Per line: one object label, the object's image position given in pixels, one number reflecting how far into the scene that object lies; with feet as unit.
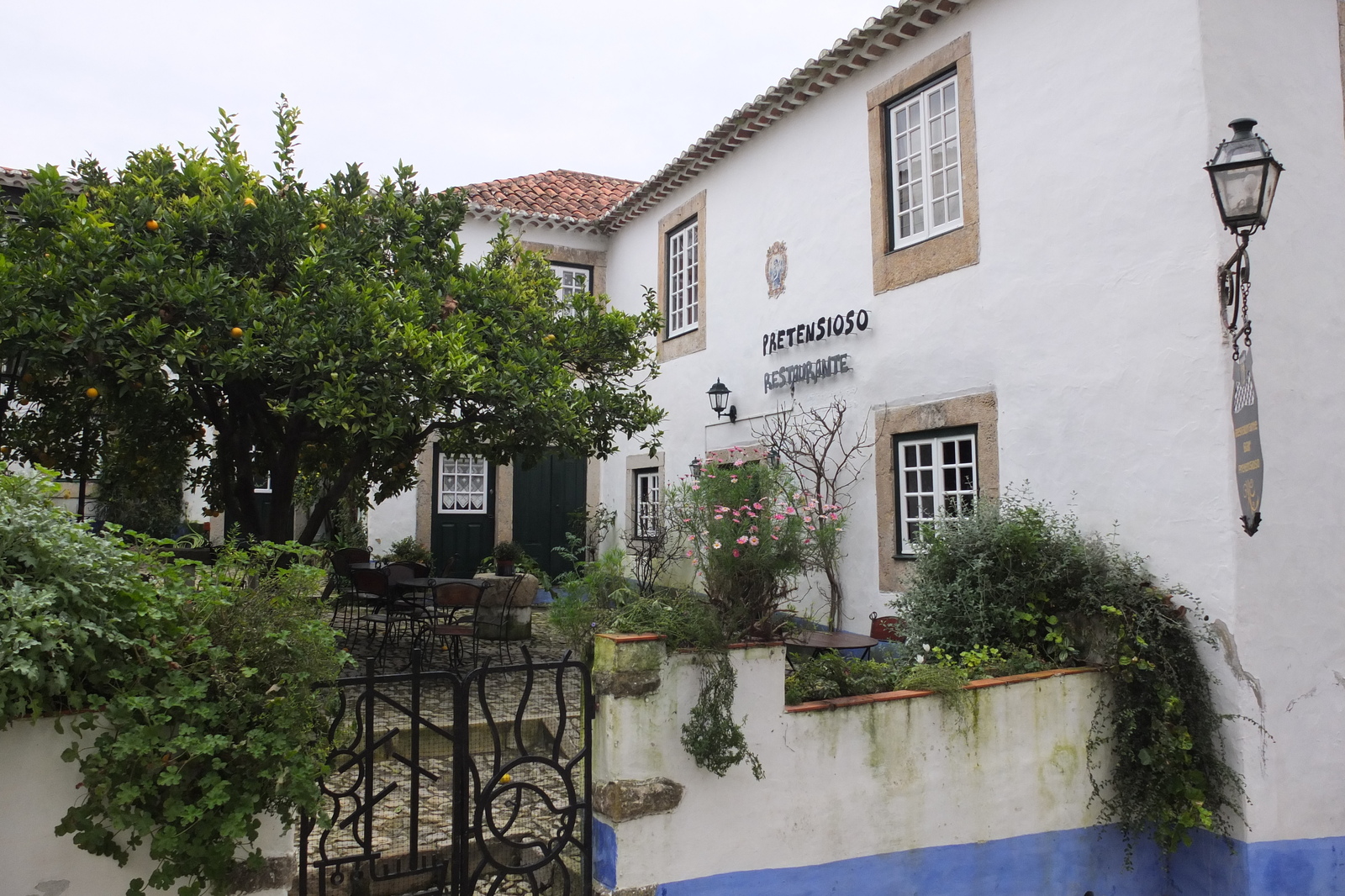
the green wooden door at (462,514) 43.47
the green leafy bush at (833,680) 14.74
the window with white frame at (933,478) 23.94
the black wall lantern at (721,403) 32.83
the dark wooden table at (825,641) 19.80
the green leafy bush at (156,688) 9.29
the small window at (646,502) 38.06
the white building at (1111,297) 17.47
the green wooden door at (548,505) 44.86
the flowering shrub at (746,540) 14.85
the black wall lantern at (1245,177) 15.75
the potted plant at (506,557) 42.67
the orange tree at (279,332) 18.86
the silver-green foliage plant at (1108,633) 16.67
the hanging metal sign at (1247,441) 16.76
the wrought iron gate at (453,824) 12.00
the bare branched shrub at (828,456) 27.25
